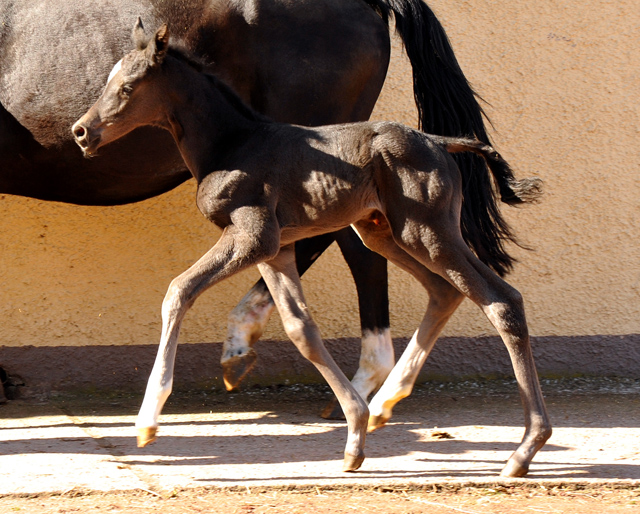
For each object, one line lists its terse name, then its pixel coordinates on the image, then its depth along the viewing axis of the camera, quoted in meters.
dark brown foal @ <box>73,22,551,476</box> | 6.17
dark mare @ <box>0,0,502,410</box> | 7.92
